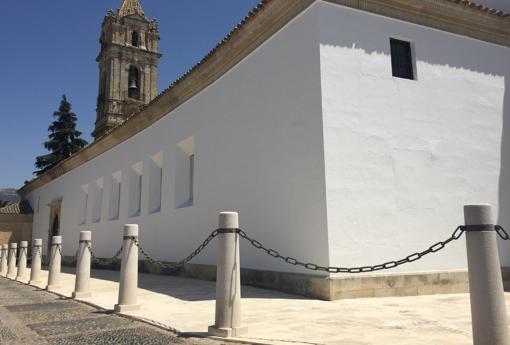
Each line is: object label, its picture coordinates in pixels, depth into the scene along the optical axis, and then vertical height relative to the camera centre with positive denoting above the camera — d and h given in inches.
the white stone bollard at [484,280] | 115.7 -10.1
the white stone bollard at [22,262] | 484.4 -17.4
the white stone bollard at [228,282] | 163.3 -14.4
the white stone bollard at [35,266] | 430.5 -19.7
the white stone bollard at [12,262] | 541.6 -19.2
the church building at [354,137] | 269.0 +77.5
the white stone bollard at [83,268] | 297.9 -15.1
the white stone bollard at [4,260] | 602.6 -18.1
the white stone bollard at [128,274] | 229.3 -15.1
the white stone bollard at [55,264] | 364.2 -14.9
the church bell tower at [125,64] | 1254.3 +556.7
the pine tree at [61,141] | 1380.4 +344.0
